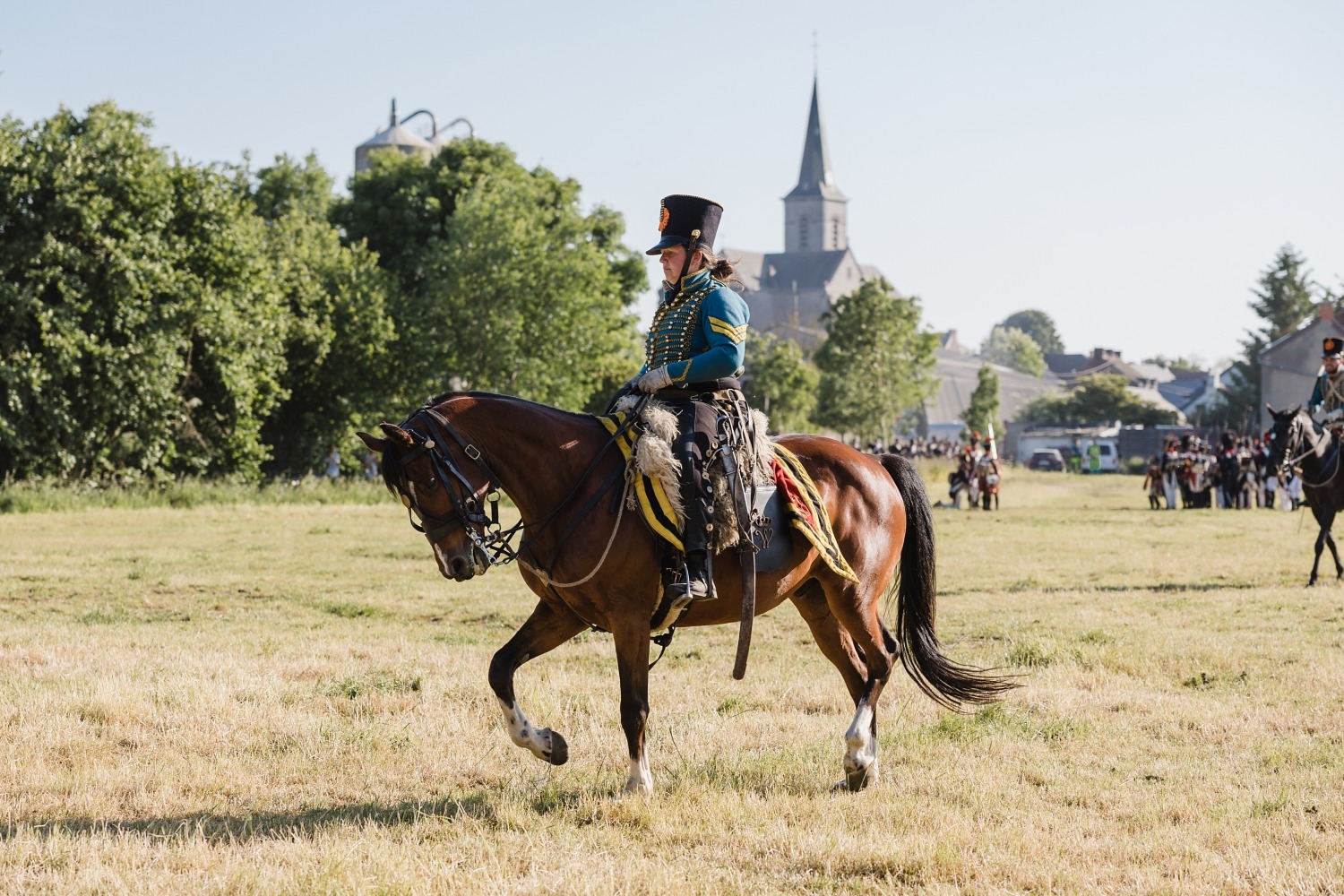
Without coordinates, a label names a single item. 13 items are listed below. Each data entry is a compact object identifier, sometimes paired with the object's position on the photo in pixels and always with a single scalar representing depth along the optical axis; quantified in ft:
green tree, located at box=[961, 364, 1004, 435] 301.43
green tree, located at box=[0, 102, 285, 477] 100.89
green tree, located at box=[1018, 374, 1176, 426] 351.46
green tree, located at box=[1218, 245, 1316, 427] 320.70
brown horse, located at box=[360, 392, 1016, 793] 21.06
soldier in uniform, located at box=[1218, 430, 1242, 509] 128.57
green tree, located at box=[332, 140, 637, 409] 155.43
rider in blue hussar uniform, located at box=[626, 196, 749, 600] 22.20
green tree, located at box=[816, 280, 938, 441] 237.45
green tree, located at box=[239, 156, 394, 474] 142.92
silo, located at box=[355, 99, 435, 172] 252.21
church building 630.74
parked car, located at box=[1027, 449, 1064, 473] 276.82
